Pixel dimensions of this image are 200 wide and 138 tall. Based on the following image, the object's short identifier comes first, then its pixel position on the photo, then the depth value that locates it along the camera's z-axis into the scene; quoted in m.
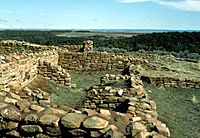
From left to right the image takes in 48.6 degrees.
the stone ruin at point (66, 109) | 3.18
